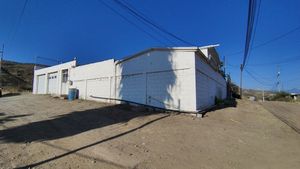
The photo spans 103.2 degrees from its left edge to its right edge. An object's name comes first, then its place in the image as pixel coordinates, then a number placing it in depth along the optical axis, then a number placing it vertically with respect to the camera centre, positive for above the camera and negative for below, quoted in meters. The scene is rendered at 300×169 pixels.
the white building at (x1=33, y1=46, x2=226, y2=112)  7.02 +0.65
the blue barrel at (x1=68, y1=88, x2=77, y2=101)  11.40 -0.78
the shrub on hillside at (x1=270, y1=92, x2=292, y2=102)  26.39 -1.66
